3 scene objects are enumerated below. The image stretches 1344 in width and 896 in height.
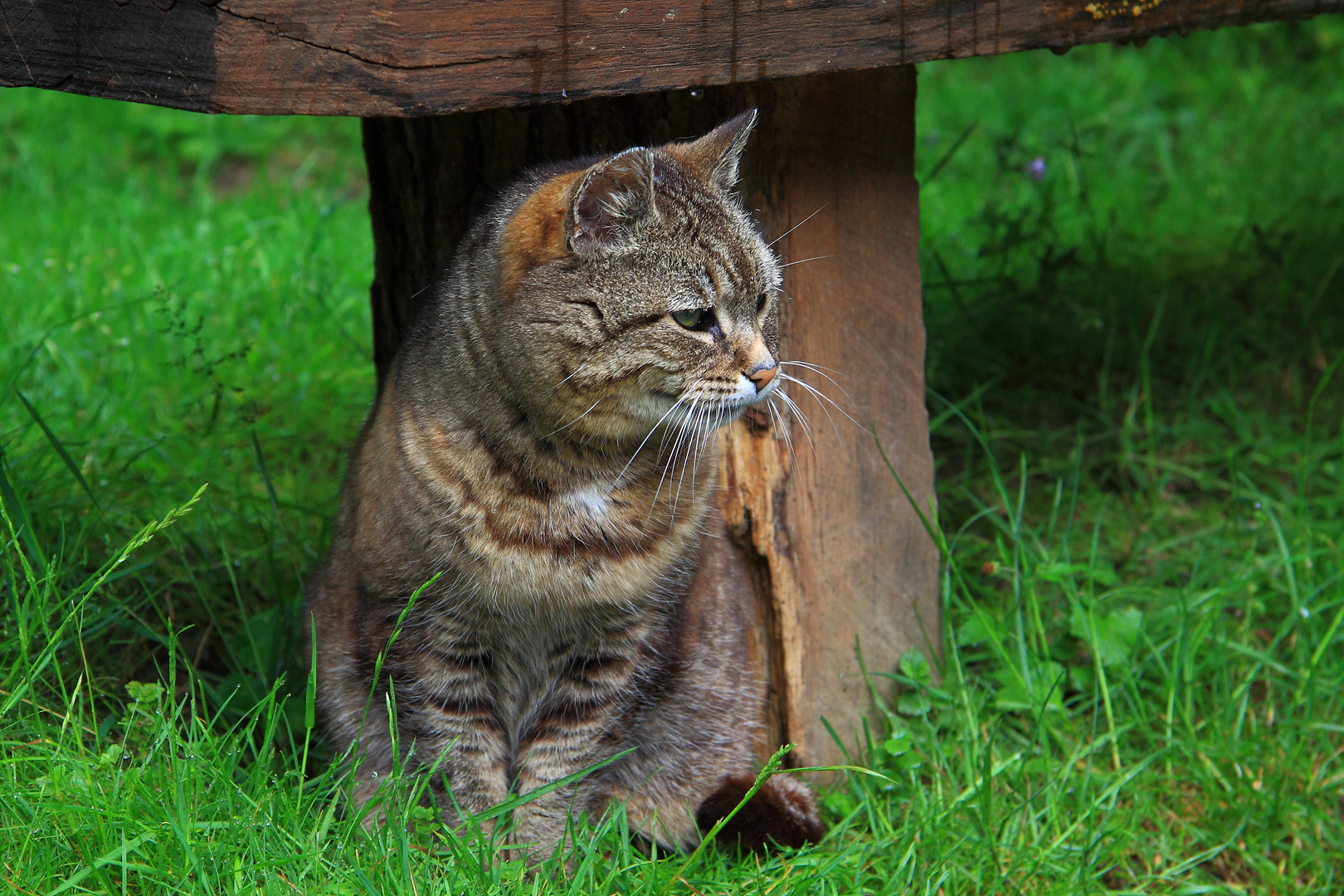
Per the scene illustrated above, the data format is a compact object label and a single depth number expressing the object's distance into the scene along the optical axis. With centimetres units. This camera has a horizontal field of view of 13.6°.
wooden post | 258
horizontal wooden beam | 238
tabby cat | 248
